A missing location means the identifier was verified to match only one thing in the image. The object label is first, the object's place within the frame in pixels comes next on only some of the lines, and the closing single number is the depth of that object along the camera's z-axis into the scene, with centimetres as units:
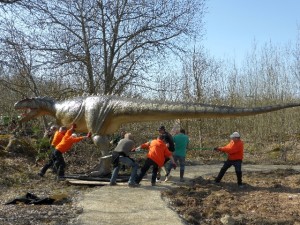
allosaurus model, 896
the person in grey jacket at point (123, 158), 945
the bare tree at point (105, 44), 1566
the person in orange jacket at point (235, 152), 1004
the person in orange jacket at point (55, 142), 1066
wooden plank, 971
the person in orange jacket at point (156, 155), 948
